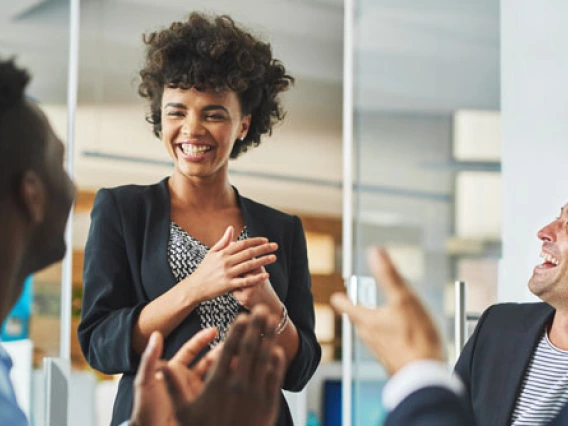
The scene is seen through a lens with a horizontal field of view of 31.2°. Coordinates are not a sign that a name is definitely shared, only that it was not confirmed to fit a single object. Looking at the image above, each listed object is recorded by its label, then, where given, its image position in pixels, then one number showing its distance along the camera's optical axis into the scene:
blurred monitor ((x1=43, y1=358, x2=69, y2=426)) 3.66
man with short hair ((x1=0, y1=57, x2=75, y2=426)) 1.05
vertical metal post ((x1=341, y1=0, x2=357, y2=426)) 4.25
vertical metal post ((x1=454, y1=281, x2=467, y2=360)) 3.60
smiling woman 2.01
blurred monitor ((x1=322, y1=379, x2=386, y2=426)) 4.18
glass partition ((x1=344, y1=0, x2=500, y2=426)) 4.25
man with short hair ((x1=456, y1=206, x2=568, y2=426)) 2.44
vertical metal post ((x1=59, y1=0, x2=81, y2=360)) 4.01
